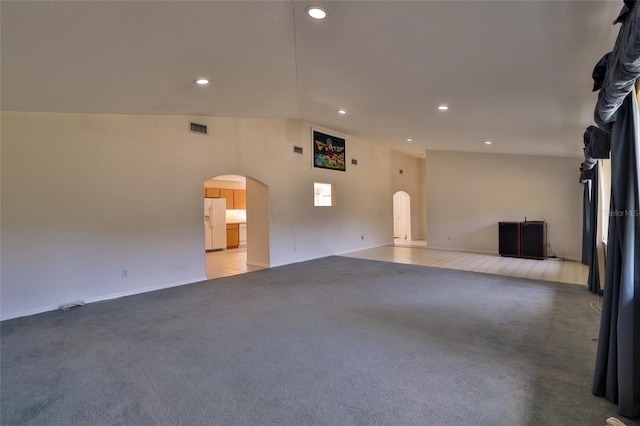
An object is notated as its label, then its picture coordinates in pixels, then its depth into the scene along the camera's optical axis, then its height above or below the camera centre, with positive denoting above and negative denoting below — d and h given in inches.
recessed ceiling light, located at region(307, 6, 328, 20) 99.0 +63.3
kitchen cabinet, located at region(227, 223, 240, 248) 424.5 -36.9
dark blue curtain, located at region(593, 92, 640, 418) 74.2 -20.4
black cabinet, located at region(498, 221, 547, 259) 304.5 -34.5
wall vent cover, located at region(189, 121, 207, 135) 226.1 +59.2
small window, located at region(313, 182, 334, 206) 357.0 +14.8
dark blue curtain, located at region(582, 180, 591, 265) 227.9 -13.4
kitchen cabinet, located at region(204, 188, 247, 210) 419.5 +18.0
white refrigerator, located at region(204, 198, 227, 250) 383.6 -18.1
